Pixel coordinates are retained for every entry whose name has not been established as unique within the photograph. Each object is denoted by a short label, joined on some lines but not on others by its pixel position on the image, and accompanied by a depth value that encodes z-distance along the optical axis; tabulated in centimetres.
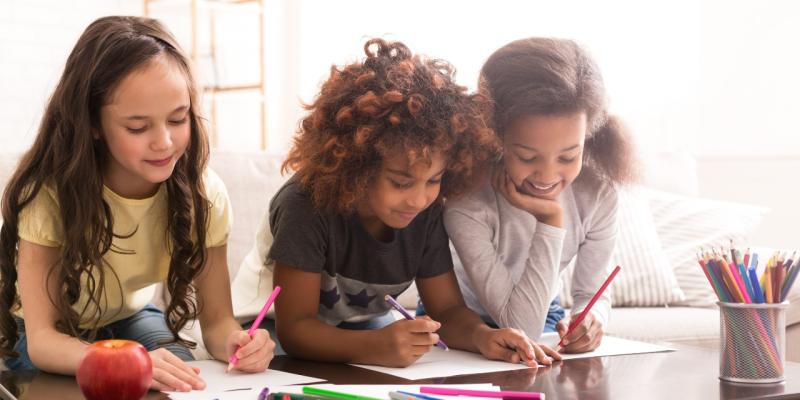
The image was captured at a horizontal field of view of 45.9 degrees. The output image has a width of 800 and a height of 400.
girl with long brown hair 131
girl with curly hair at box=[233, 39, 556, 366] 136
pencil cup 120
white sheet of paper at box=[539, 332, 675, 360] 145
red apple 102
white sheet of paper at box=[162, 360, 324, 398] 117
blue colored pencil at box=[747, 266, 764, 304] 120
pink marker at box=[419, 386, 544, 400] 107
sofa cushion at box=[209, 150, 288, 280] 219
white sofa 219
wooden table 114
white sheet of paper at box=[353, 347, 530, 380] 128
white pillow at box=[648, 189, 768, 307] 253
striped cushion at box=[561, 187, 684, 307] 246
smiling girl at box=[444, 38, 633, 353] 150
